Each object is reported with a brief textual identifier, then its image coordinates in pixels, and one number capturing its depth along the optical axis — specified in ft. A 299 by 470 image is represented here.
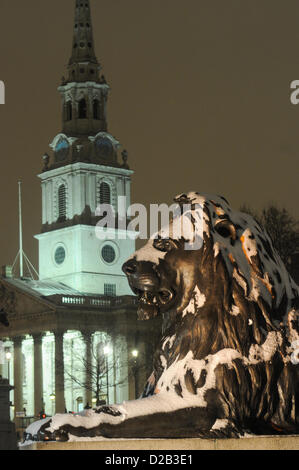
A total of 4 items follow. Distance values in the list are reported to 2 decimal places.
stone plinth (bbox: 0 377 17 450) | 120.98
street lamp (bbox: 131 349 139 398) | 253.77
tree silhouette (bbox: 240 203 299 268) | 142.92
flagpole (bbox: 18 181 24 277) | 344.12
